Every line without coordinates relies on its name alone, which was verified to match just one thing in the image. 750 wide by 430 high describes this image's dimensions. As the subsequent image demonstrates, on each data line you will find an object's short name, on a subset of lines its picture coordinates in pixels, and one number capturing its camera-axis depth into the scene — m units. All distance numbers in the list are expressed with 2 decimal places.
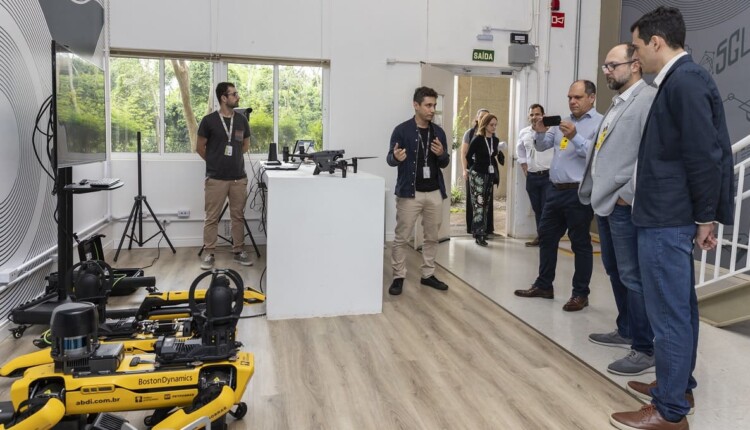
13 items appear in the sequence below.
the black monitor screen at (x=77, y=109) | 3.60
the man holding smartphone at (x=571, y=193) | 4.05
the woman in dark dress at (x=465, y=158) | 7.32
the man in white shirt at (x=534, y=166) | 6.21
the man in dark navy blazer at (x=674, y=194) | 2.33
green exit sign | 7.43
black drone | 4.17
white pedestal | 4.03
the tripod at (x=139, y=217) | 6.25
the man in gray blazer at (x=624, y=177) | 2.99
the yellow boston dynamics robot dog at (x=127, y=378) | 2.20
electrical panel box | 7.45
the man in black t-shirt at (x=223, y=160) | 5.62
